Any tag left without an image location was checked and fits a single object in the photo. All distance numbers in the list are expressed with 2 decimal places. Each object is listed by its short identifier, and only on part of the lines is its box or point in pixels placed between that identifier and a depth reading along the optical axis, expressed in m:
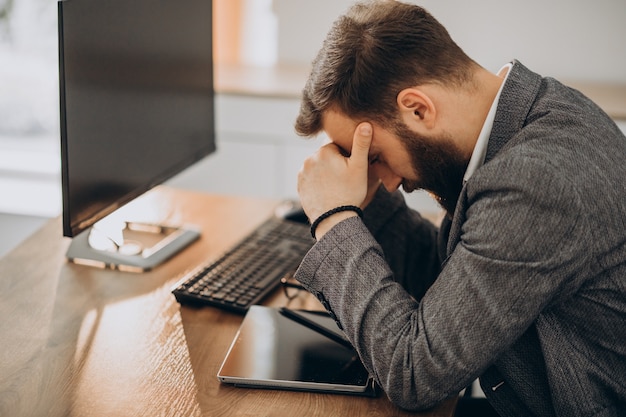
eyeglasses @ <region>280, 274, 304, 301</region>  1.46
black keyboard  1.40
